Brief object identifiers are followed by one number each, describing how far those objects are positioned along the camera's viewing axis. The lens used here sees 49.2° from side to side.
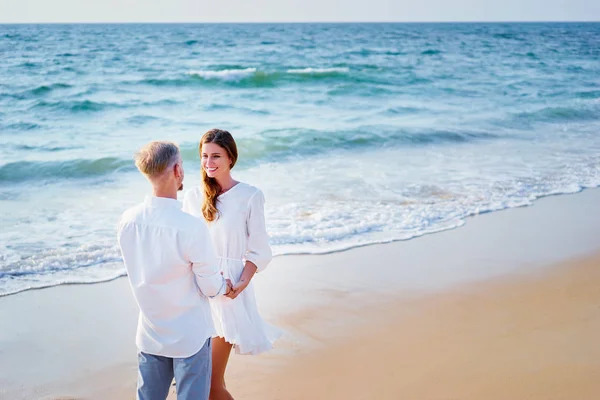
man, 2.57
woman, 3.20
